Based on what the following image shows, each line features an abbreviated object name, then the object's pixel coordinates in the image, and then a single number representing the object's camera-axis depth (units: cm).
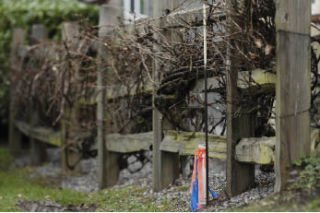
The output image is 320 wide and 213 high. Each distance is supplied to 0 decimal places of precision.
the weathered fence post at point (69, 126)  1499
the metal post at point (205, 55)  790
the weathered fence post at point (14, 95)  1912
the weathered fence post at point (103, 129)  1285
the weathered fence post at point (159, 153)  1044
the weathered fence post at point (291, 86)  744
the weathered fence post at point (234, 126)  829
